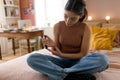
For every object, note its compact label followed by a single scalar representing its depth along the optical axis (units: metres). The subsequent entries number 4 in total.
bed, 1.45
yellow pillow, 2.56
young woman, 1.38
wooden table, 3.74
